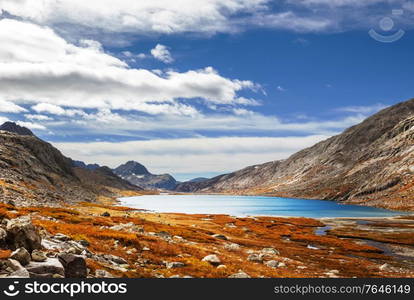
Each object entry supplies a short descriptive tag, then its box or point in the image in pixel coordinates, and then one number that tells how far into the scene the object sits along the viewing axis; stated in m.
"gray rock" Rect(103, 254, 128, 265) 25.15
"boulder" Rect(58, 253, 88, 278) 17.52
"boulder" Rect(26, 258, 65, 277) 16.05
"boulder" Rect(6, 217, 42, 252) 18.92
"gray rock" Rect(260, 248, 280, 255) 48.74
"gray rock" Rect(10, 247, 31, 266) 16.08
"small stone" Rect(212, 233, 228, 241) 61.72
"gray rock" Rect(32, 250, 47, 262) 17.25
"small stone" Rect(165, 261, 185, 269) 27.27
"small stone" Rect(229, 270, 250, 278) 25.51
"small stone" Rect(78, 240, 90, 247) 28.23
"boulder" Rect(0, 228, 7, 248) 18.78
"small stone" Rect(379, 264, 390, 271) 43.03
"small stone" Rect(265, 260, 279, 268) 37.83
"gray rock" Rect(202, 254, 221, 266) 31.78
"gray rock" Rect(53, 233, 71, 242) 26.40
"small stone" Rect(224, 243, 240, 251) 49.91
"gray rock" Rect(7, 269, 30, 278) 14.42
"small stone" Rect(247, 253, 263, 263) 39.93
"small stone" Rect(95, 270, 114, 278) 19.12
